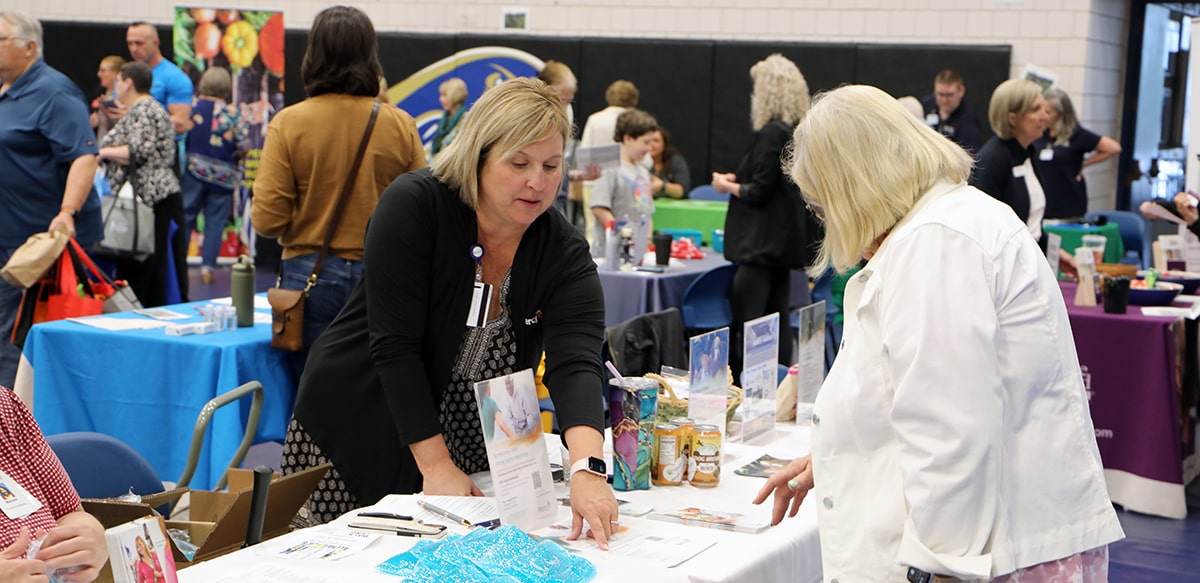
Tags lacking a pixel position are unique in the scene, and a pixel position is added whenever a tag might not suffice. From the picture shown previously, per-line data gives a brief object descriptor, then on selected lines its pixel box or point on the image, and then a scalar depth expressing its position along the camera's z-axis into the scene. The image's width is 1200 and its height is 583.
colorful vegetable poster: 9.17
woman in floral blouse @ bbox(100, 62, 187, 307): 5.94
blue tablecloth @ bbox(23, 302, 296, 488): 3.93
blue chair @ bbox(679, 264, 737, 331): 6.02
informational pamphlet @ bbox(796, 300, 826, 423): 3.05
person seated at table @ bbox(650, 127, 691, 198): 8.99
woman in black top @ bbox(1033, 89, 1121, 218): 8.17
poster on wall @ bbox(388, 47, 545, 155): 10.66
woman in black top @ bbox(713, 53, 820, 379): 5.70
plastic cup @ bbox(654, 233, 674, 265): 6.08
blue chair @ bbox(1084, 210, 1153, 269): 7.84
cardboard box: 2.03
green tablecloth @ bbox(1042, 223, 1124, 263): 7.19
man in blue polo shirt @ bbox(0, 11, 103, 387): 4.83
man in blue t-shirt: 7.45
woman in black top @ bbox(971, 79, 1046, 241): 5.30
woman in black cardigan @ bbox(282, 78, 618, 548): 2.21
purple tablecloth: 4.71
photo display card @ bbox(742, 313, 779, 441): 2.88
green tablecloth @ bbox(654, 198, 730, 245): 8.23
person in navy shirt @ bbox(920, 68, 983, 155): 8.57
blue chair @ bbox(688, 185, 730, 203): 9.09
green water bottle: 4.20
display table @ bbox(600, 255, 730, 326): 5.88
